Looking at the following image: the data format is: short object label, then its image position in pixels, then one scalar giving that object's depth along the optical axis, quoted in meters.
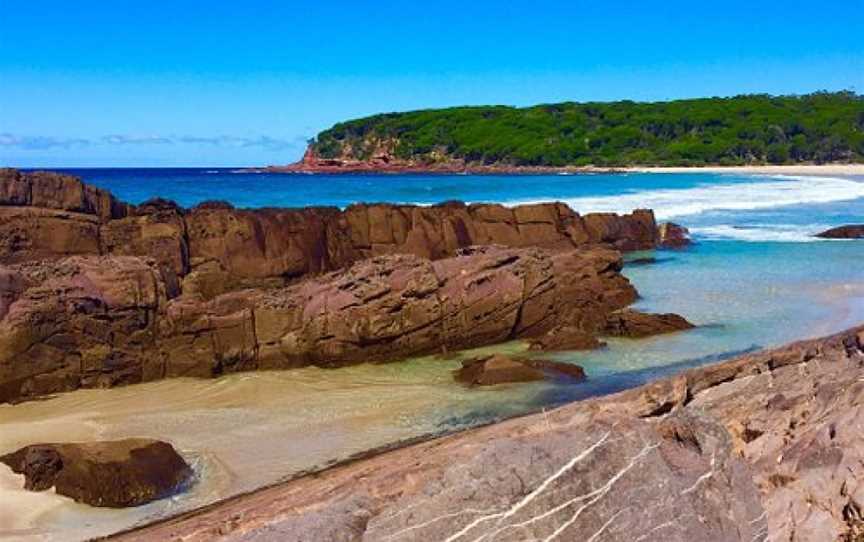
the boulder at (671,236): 28.21
